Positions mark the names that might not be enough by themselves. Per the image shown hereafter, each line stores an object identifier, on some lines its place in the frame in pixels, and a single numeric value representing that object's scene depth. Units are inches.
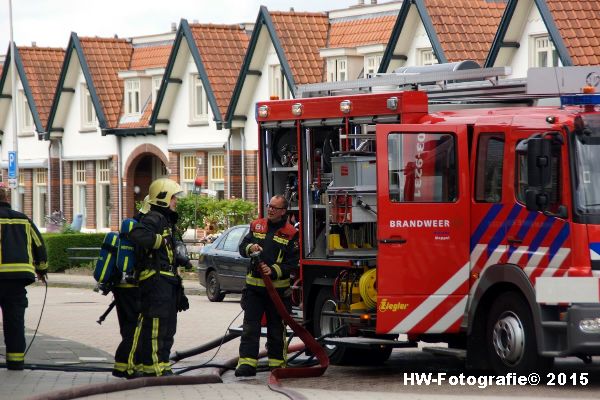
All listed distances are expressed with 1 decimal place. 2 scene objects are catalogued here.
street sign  1881.2
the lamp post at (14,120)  1883.6
